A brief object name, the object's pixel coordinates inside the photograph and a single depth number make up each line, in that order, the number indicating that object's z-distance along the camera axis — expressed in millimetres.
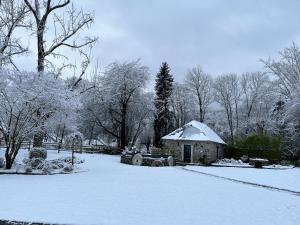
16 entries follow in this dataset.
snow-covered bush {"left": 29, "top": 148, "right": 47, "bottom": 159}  13087
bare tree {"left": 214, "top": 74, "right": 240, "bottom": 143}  34629
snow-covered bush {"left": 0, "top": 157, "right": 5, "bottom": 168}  11276
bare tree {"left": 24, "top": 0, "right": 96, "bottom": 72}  14882
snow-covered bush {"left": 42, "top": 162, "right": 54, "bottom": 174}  10988
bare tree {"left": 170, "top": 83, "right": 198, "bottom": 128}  35554
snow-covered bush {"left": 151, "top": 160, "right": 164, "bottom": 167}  17740
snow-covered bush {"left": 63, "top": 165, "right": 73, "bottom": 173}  11561
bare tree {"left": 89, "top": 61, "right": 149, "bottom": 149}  26915
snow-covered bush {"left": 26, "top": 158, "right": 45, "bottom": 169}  11589
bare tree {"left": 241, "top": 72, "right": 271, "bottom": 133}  32194
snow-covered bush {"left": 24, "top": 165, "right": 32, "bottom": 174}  10799
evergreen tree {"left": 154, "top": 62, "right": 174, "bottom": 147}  30171
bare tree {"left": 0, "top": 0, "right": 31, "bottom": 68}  13750
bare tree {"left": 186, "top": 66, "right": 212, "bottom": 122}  35332
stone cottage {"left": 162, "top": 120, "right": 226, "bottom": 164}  21809
